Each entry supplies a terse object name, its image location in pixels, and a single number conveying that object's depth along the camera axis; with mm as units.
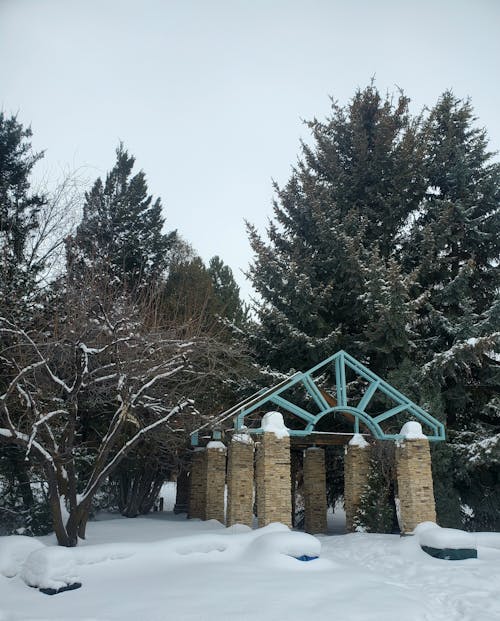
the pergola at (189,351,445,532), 12289
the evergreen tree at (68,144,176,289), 20219
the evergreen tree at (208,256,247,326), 24000
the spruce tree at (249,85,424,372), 17594
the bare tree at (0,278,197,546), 9703
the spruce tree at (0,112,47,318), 16220
